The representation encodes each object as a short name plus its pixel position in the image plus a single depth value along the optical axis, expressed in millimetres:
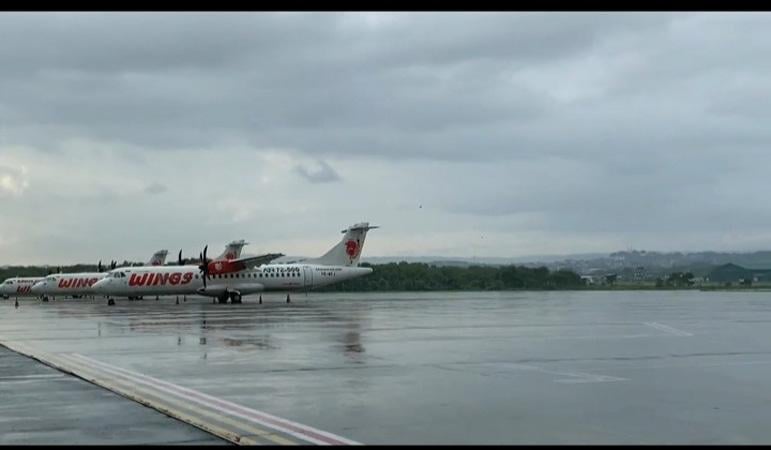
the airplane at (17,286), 83250
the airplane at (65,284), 69250
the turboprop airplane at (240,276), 60031
